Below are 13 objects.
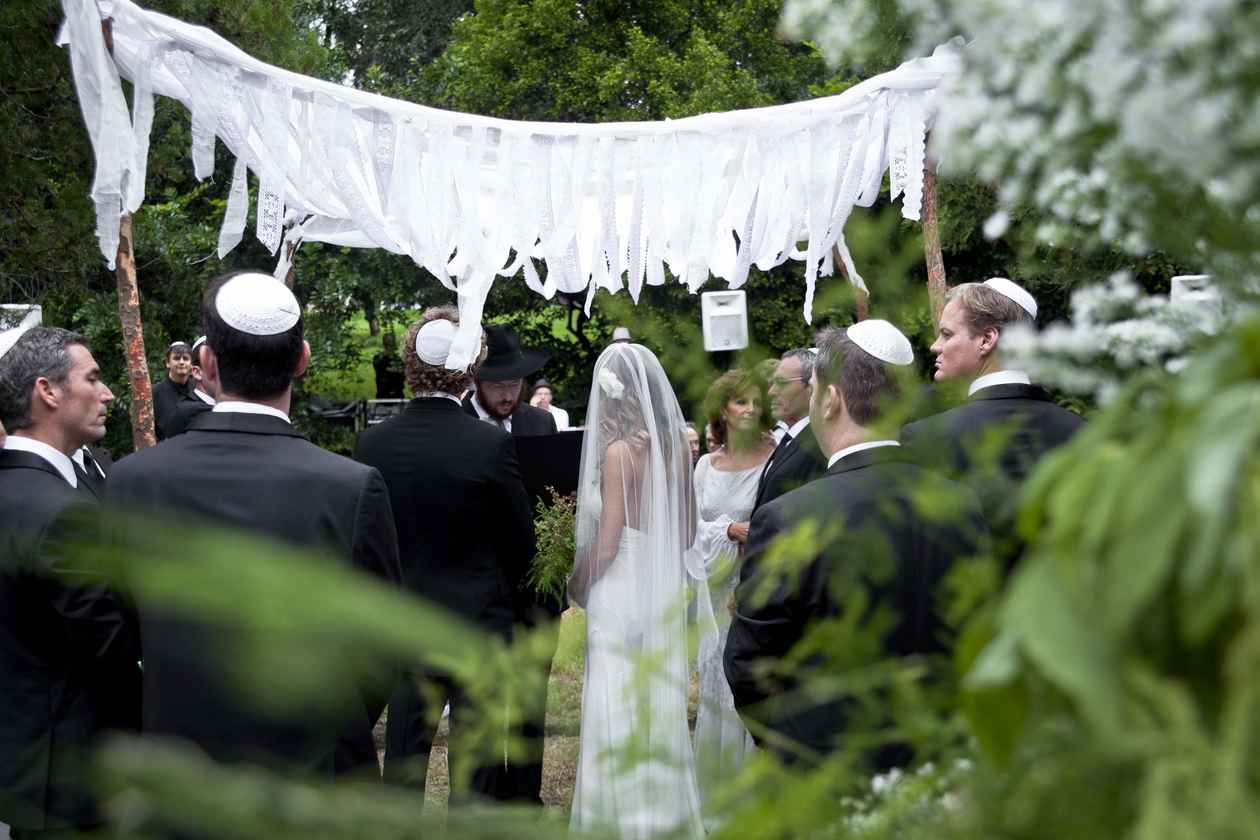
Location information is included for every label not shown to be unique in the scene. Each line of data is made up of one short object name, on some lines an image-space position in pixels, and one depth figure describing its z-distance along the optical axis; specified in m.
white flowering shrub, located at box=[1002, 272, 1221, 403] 0.78
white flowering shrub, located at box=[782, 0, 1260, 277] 0.65
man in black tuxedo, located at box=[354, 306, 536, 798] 4.90
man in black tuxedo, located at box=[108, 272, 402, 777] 2.74
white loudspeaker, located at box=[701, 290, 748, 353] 7.02
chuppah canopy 5.59
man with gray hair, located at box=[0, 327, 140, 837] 3.03
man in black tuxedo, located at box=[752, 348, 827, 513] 4.64
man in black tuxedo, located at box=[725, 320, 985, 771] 2.44
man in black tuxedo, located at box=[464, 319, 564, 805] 5.19
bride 5.30
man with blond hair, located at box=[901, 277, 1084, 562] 3.84
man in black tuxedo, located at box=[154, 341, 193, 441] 9.20
